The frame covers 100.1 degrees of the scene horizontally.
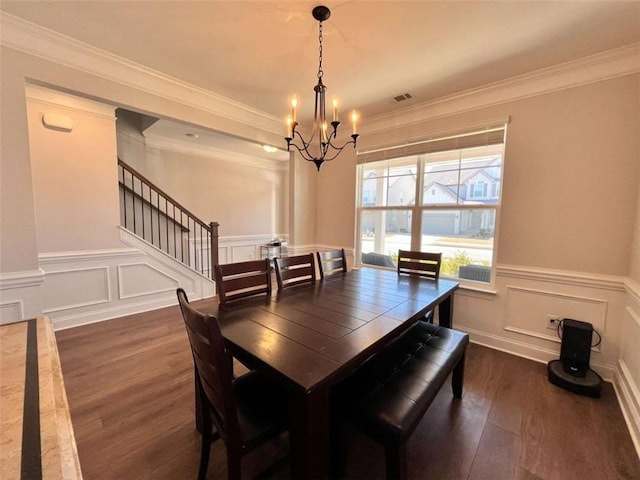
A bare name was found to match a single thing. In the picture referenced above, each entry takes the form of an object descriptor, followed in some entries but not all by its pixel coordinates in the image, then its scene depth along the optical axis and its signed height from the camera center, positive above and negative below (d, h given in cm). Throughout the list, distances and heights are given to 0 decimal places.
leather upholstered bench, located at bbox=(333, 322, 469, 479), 114 -82
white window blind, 260 +85
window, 272 +24
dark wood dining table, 103 -57
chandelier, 166 +76
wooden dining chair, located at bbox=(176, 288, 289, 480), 101 -87
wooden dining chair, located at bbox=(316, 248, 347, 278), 265 -44
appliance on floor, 201 -110
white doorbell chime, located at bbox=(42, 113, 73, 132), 281 +99
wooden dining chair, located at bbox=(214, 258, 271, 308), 178 -44
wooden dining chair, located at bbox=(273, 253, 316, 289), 219 -44
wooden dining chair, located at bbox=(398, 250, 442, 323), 256 -42
